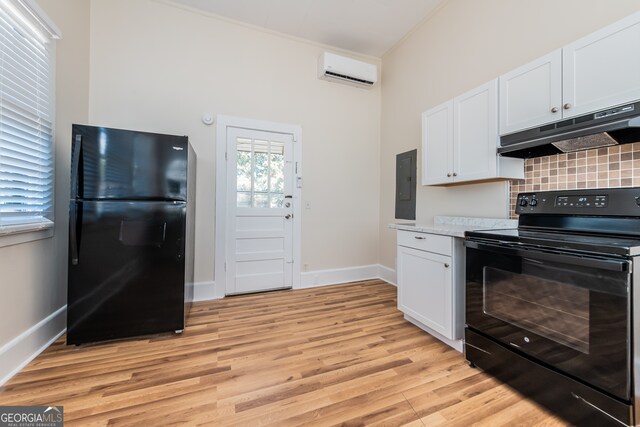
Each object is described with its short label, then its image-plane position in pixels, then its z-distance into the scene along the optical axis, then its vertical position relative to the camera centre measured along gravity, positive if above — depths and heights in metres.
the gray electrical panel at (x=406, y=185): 3.26 +0.41
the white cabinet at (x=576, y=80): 1.32 +0.81
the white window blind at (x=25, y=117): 1.60 +0.64
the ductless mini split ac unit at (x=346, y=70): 3.35 +1.92
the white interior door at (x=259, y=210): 3.11 +0.05
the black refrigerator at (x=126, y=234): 1.91 -0.16
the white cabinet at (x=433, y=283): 1.92 -0.54
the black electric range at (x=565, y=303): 1.11 -0.44
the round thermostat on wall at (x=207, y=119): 2.97 +1.08
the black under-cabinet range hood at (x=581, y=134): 1.30 +0.48
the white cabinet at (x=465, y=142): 2.00 +0.65
